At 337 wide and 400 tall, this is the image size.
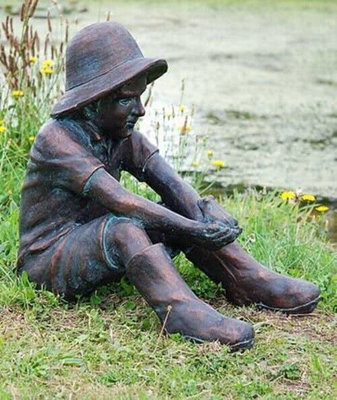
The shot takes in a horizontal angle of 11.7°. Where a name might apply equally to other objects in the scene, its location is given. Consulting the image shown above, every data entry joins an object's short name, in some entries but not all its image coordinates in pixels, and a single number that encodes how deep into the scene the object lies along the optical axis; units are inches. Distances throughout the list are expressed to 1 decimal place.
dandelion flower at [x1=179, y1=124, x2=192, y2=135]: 361.1
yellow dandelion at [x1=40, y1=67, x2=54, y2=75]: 369.6
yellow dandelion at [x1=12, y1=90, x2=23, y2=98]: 374.5
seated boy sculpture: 250.9
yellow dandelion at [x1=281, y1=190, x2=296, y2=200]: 336.7
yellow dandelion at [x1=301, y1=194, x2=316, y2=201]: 337.4
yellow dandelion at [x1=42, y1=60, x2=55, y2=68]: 373.6
